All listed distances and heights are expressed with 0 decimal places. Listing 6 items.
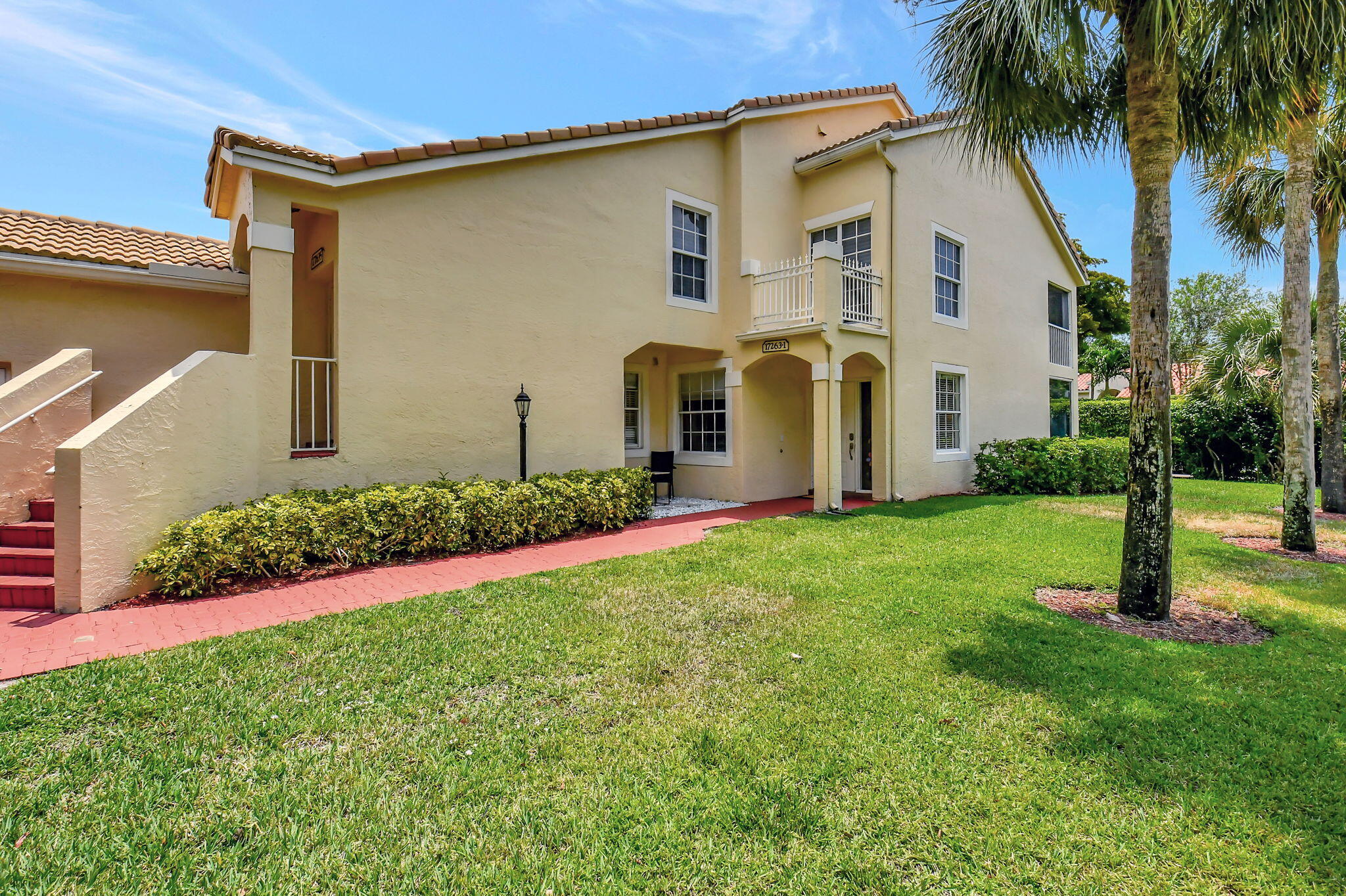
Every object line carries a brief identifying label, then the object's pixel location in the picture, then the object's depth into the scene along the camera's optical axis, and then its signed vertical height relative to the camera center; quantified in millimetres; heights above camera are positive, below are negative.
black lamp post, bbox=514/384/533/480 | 9891 +328
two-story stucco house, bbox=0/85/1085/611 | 7625 +2234
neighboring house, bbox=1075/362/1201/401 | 20859 +3130
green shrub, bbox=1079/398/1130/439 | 23328 +1131
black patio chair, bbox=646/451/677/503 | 13281 -396
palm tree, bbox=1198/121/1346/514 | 11102 +4410
